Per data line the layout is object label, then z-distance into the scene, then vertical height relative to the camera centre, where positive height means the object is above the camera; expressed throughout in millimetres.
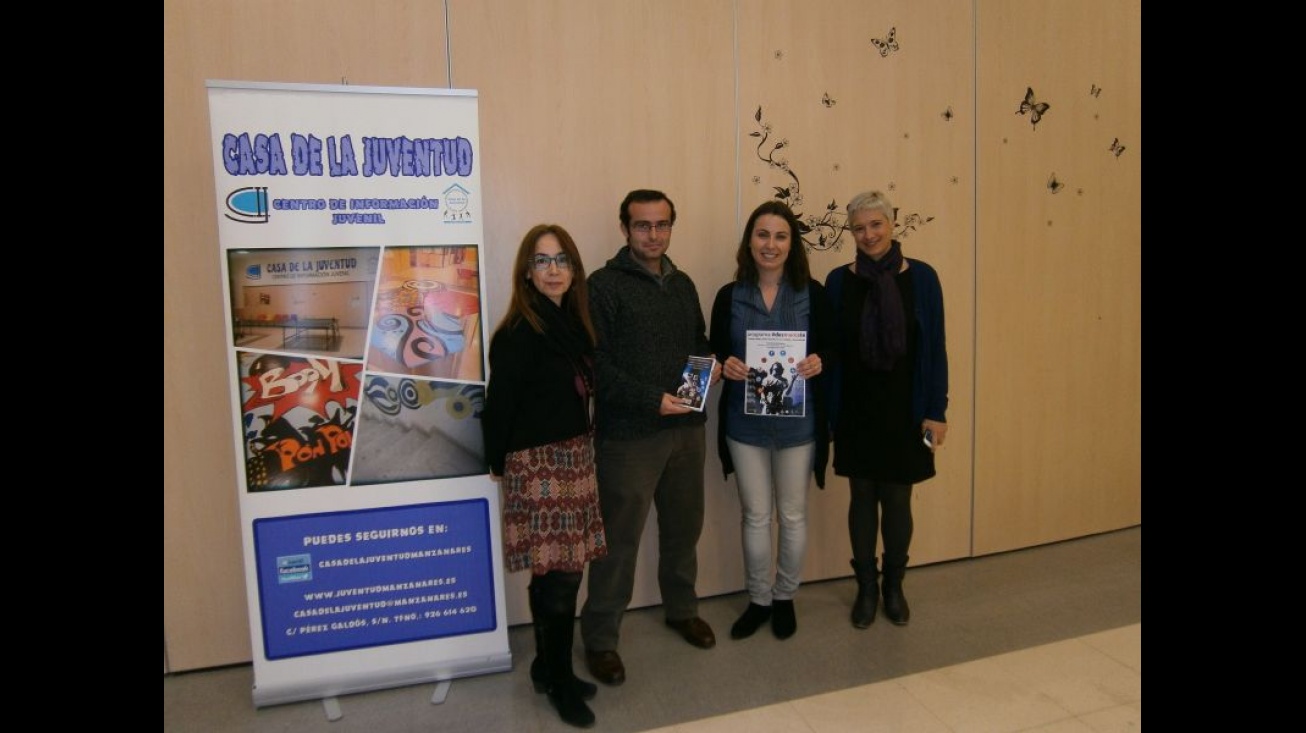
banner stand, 2459 -116
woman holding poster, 2863 -189
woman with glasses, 2354 -324
